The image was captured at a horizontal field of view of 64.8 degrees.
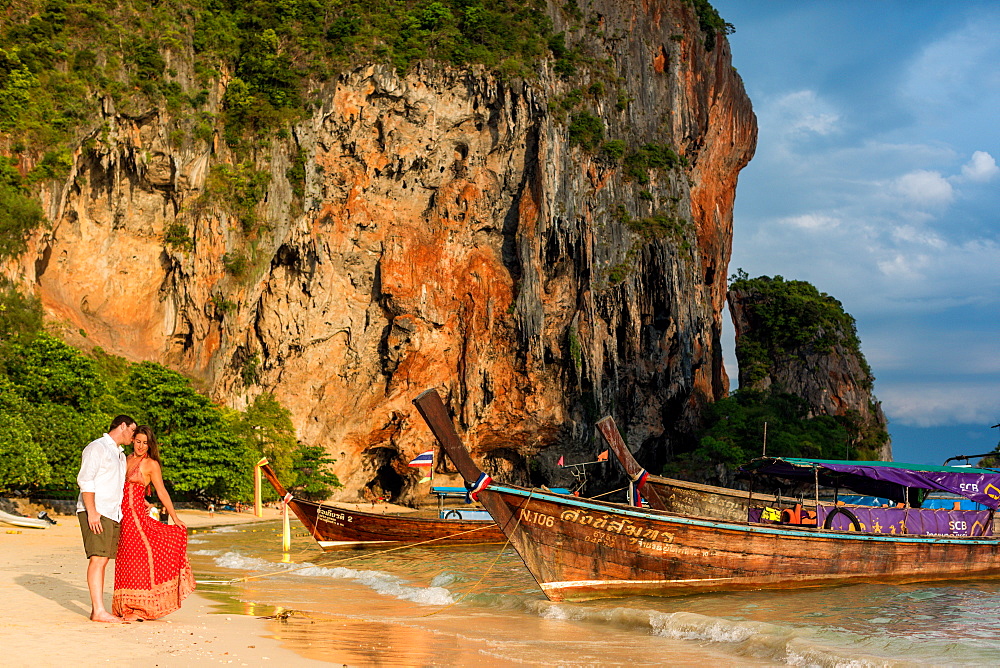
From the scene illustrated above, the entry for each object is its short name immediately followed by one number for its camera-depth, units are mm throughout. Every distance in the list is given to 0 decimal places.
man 6246
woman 6590
